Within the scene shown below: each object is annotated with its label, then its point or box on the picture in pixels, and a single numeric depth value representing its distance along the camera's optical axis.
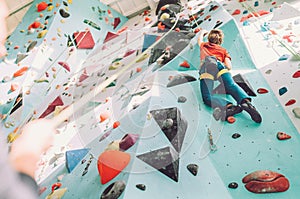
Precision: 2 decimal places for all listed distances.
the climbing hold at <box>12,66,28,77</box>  5.53
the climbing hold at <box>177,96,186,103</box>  3.85
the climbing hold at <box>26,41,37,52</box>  5.77
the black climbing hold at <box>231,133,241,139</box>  3.77
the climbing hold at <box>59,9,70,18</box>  6.48
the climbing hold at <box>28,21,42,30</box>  5.58
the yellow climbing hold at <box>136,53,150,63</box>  3.76
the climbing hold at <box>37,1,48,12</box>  5.86
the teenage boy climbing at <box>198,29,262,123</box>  3.92
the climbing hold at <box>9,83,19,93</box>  5.46
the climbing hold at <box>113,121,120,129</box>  3.48
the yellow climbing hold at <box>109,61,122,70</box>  3.65
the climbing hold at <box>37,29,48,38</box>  5.96
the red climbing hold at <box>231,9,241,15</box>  5.78
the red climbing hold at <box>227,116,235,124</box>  3.90
